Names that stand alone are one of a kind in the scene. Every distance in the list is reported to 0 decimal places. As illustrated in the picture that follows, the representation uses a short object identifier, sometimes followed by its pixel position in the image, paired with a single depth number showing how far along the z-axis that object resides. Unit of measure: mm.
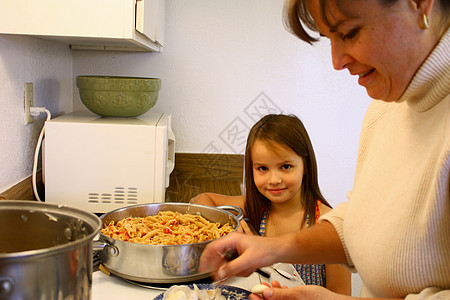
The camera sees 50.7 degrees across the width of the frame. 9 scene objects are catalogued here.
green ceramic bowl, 1619
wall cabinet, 1234
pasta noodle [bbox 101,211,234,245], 1174
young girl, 1590
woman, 665
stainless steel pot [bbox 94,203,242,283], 1009
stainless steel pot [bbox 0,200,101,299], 479
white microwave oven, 1490
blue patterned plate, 962
